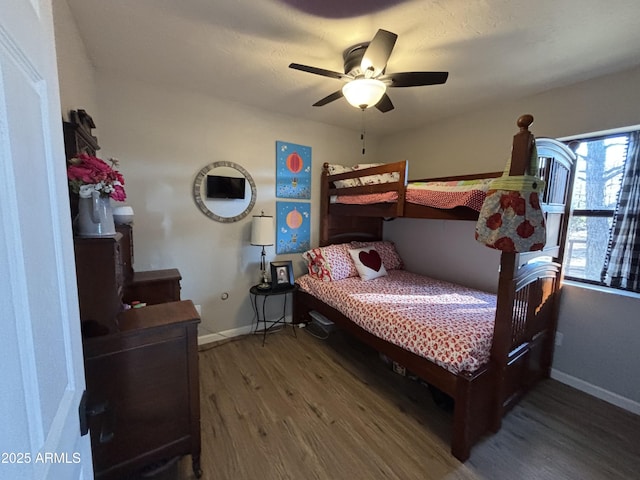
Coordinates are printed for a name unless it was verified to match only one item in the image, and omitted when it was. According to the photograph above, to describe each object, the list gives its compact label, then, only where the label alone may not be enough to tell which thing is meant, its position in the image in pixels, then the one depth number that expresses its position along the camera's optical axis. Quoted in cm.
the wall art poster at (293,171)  301
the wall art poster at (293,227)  310
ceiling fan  151
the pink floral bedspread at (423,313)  163
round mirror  261
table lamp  268
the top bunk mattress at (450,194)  184
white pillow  301
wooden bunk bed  156
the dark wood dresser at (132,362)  110
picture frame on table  285
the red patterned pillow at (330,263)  293
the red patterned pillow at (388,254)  341
